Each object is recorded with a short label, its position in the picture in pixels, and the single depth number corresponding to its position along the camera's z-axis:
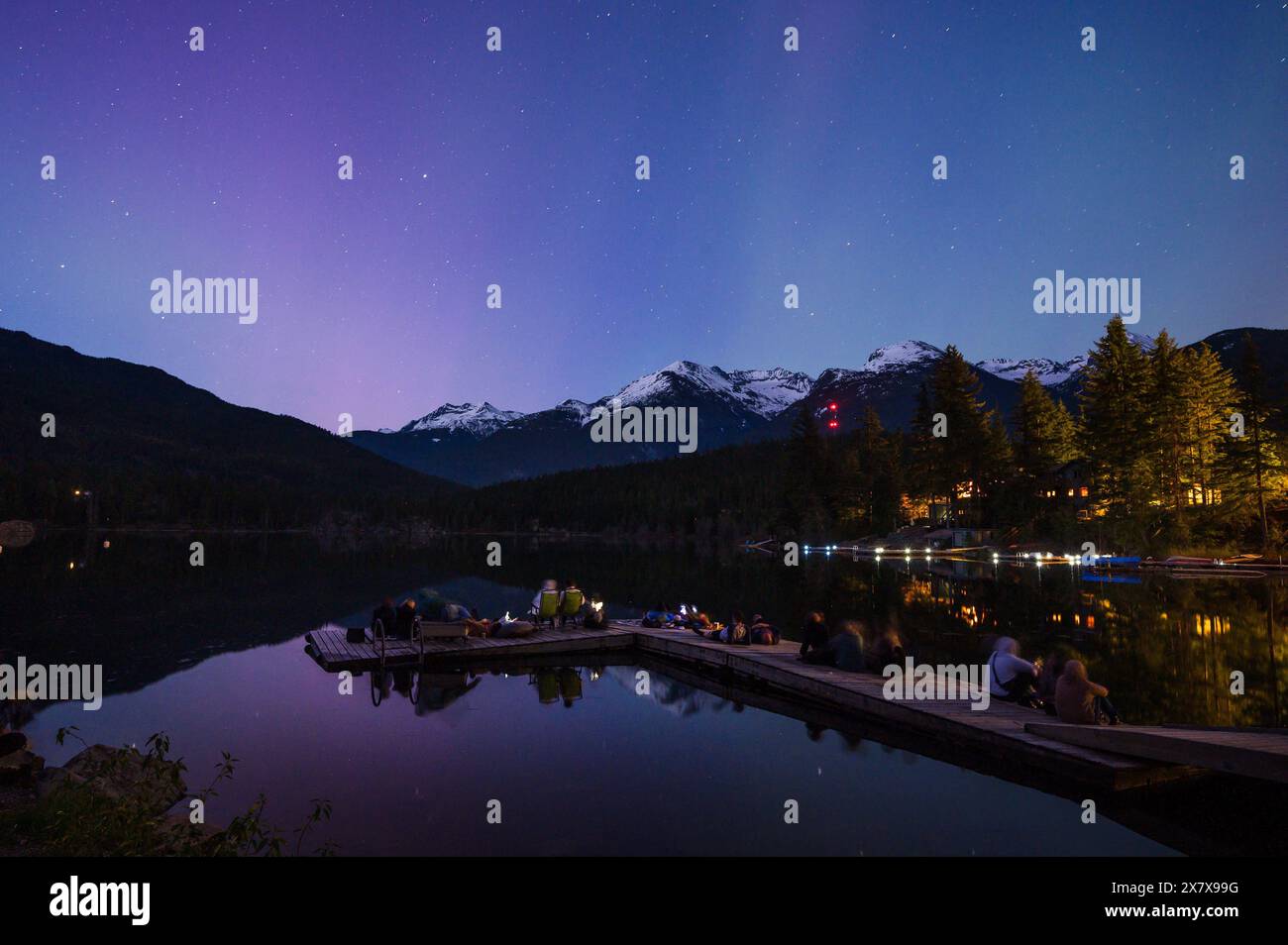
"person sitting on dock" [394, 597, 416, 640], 26.38
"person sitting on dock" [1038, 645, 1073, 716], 15.44
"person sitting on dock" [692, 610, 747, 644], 24.11
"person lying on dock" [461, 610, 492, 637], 26.72
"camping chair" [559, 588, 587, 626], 29.56
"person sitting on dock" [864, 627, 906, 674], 20.00
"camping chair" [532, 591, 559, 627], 29.22
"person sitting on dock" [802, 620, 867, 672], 20.09
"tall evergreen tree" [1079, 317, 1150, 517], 59.94
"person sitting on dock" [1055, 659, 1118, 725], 13.31
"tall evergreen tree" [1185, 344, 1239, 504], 58.97
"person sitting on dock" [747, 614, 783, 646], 24.25
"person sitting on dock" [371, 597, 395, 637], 26.86
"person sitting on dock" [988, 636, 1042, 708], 15.98
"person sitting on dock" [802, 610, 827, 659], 21.31
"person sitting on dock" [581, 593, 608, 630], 28.48
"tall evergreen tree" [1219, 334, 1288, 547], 53.22
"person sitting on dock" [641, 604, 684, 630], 29.05
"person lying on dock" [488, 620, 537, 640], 26.48
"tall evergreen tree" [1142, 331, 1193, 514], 59.09
